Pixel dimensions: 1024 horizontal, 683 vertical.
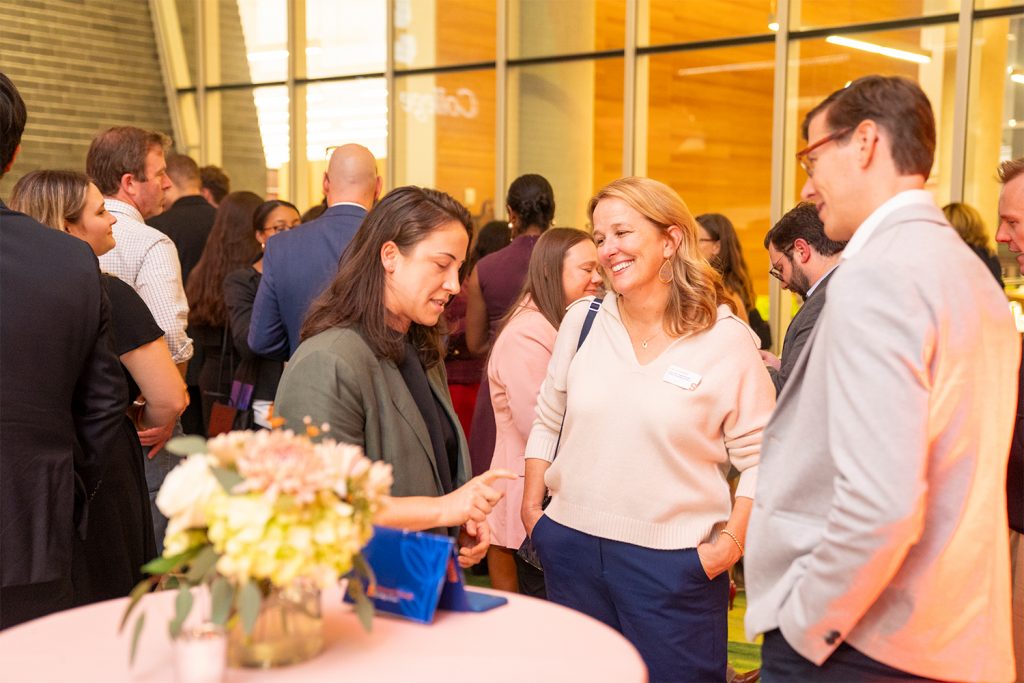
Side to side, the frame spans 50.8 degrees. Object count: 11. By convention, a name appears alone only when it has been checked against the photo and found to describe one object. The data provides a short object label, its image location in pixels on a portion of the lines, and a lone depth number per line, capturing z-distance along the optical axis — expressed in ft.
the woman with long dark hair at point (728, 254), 16.57
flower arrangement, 4.55
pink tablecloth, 5.03
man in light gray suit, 5.14
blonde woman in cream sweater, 8.29
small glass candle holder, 4.72
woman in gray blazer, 7.04
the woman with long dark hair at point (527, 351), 11.39
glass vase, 4.91
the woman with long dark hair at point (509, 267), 14.76
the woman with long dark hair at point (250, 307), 15.12
